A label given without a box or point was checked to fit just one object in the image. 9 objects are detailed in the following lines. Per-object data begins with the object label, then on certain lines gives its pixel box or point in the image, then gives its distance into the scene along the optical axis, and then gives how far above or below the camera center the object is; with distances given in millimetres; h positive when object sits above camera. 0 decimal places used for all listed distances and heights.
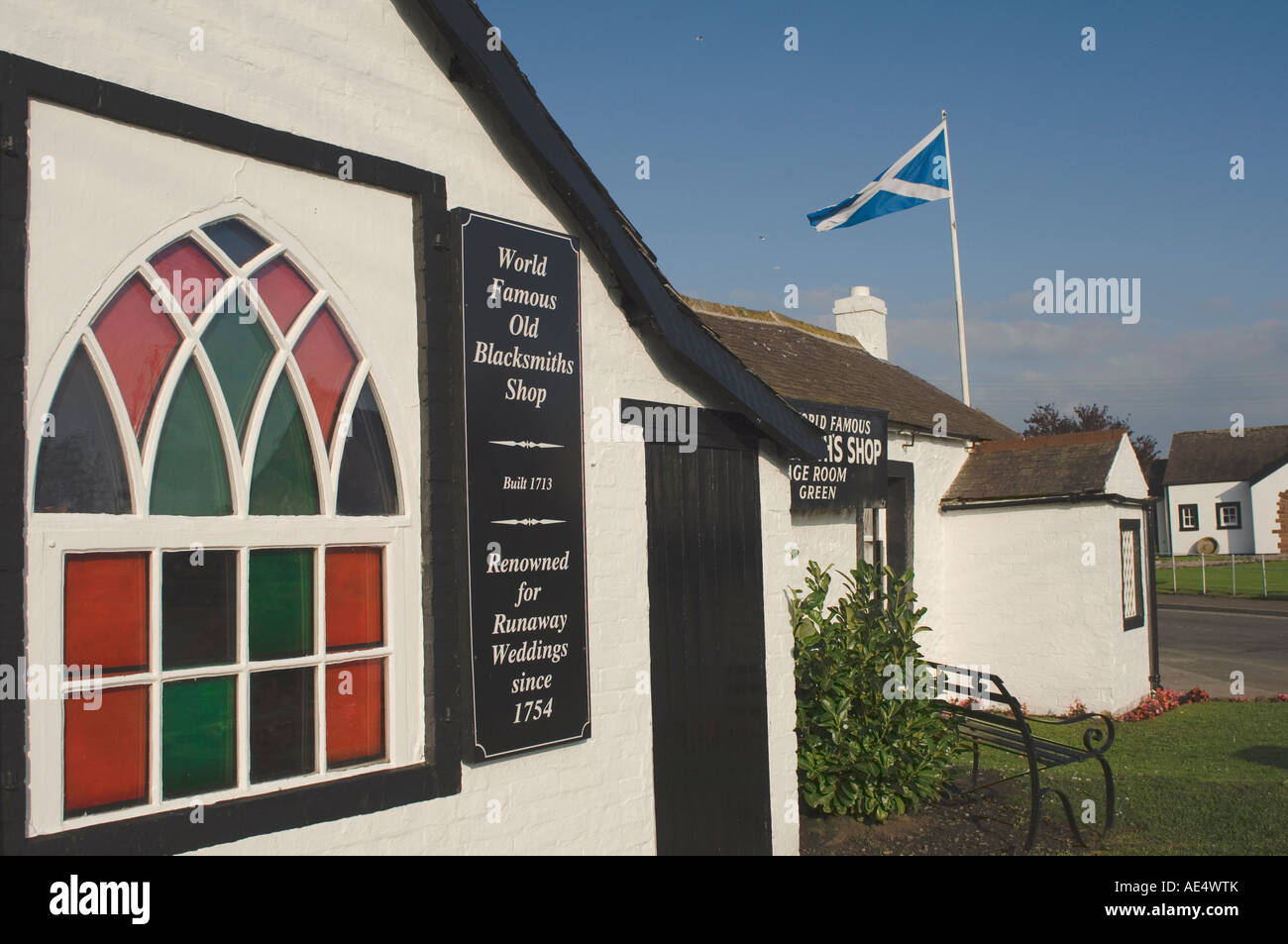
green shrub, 7344 -1493
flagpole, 19016 +4318
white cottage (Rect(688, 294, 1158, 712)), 12234 -370
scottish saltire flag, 16828 +5276
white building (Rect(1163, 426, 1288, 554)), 49000 +641
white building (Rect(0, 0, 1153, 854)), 3486 +243
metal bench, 6777 -1652
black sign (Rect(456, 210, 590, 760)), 4754 +159
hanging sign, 9648 +468
